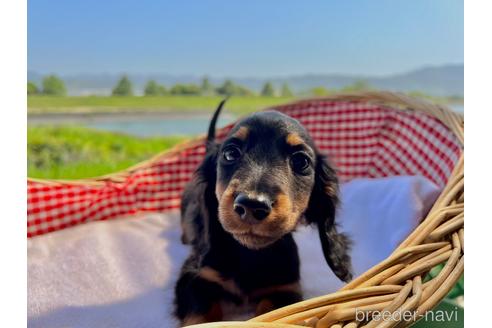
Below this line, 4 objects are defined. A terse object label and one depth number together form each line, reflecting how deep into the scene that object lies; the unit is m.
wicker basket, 0.21
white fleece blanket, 0.27
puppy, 0.22
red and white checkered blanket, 0.40
